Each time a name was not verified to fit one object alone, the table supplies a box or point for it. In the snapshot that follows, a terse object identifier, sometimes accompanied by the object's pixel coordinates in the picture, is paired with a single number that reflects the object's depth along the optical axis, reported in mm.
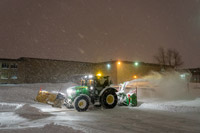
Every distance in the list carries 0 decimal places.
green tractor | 13490
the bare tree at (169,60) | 62375
